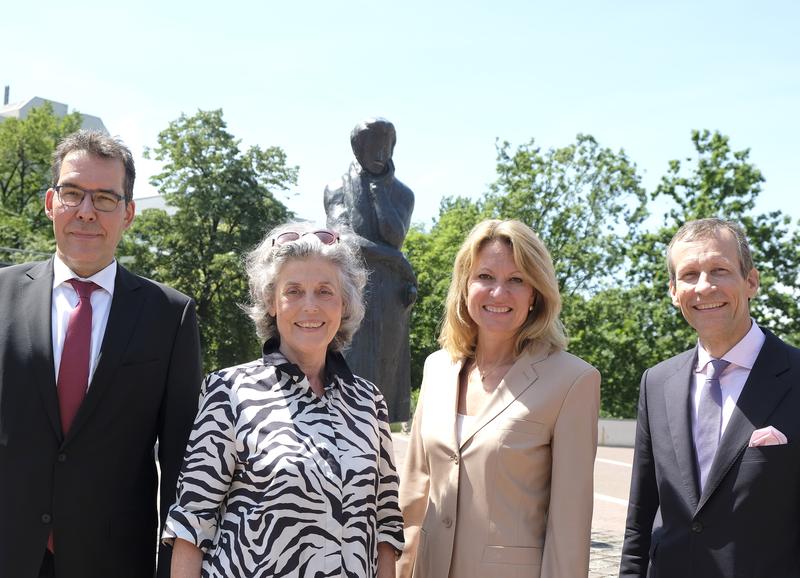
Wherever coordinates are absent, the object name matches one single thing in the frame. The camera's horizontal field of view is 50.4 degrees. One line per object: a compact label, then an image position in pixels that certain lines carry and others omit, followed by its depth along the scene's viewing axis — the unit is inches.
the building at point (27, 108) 2169.8
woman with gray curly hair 97.1
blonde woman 111.5
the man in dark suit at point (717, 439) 111.5
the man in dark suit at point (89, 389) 111.3
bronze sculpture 266.4
